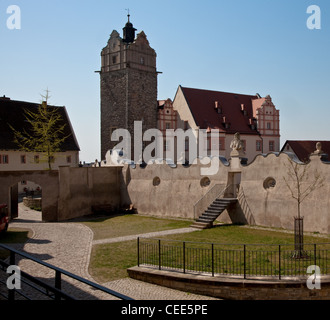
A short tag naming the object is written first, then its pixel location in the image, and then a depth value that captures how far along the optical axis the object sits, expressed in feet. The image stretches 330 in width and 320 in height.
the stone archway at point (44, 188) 81.51
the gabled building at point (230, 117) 157.89
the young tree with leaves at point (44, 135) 103.55
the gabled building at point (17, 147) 141.18
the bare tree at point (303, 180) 62.80
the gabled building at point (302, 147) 161.48
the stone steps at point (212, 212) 70.33
